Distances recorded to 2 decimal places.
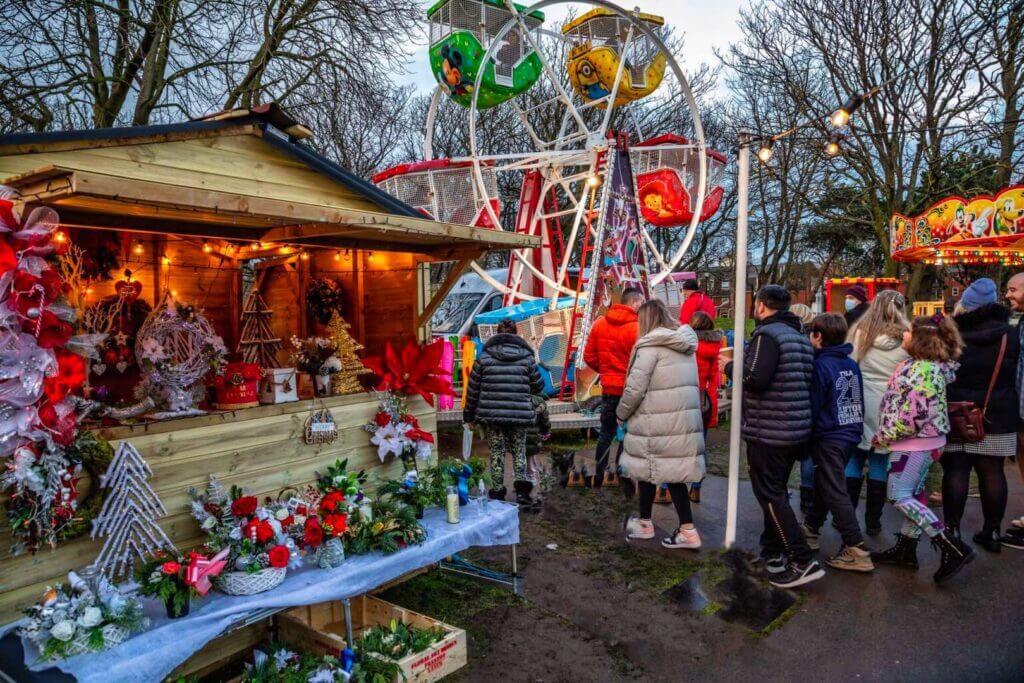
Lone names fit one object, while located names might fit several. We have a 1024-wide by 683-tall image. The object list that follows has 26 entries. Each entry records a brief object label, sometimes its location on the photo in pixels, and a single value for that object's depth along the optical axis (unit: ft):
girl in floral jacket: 15.40
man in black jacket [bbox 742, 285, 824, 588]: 14.93
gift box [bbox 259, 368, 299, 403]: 13.87
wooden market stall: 10.46
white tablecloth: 8.89
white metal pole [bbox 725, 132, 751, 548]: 15.53
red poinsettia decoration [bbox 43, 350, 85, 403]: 9.68
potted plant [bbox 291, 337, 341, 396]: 15.21
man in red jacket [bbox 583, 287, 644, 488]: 22.24
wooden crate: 11.39
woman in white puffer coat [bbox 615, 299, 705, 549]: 16.76
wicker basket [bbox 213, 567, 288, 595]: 10.64
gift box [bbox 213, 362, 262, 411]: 13.04
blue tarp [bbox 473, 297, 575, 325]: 35.45
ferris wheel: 33.76
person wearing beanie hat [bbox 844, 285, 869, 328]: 23.80
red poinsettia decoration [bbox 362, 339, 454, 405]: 16.05
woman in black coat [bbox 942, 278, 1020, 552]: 16.01
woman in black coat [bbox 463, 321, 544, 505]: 19.93
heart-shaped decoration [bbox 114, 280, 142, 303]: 16.03
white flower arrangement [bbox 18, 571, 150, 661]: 8.76
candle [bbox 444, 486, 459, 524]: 14.24
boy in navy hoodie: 15.31
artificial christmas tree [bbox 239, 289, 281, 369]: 16.84
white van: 45.93
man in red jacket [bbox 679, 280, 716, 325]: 29.96
